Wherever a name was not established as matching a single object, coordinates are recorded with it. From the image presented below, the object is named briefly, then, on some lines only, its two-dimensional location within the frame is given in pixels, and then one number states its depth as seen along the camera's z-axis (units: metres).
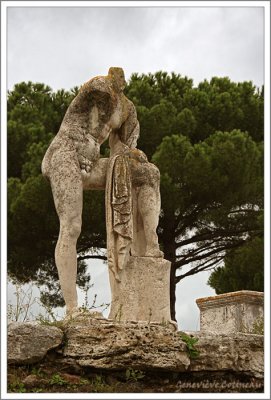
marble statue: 6.33
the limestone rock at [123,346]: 5.52
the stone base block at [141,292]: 6.28
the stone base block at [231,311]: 10.46
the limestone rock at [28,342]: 5.37
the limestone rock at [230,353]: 5.79
